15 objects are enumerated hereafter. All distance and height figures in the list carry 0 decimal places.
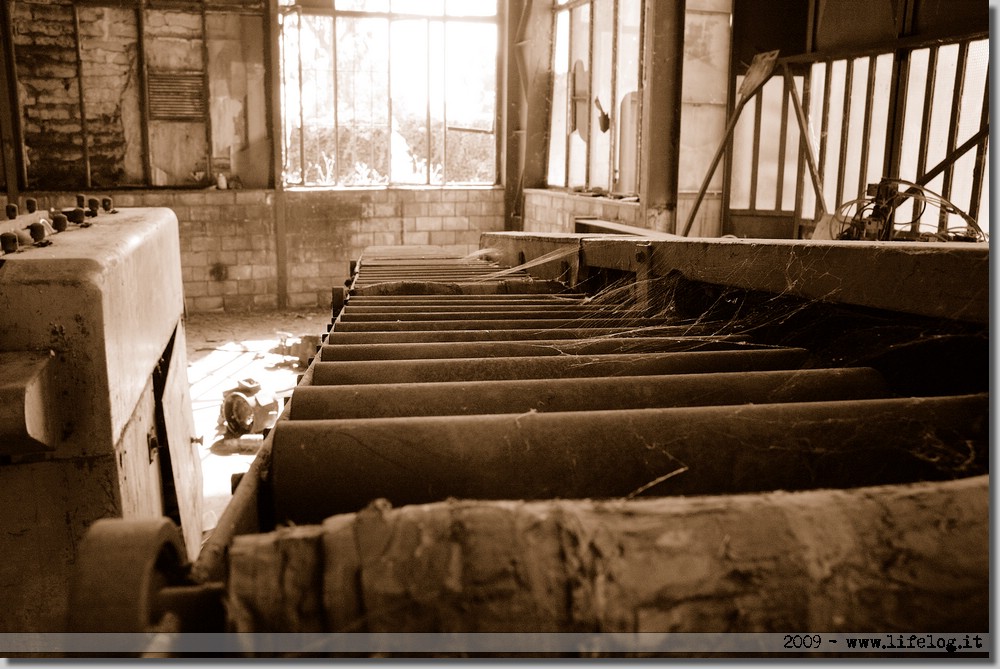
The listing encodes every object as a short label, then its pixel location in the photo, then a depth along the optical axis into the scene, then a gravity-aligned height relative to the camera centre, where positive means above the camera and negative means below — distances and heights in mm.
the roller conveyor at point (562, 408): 1241 -391
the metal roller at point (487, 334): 2314 -402
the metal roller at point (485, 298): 3315 -404
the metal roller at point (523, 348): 2080 -391
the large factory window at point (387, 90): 10148 +1618
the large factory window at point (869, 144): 5270 +547
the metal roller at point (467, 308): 3006 -405
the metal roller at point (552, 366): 1830 -390
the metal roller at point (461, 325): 2584 -407
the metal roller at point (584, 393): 1534 -386
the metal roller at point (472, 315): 2805 -406
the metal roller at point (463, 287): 3621 -393
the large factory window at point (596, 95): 8273 +1368
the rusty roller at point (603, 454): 1227 -410
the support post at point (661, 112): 7141 +936
